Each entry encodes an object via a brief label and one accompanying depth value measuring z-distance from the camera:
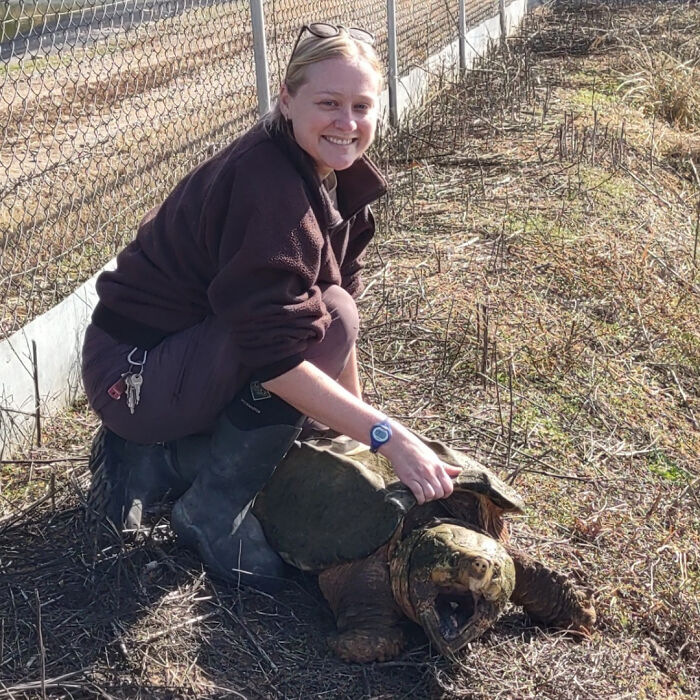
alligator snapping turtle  2.54
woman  2.54
